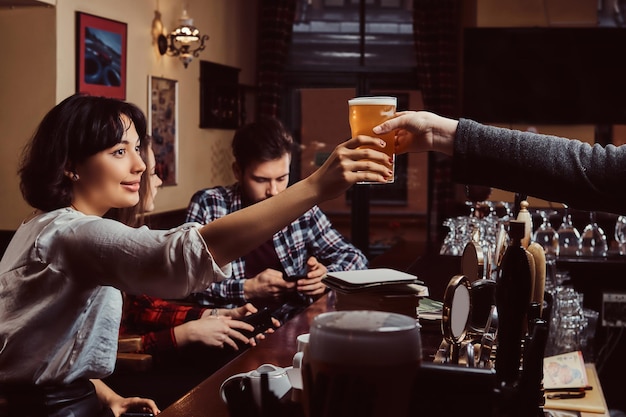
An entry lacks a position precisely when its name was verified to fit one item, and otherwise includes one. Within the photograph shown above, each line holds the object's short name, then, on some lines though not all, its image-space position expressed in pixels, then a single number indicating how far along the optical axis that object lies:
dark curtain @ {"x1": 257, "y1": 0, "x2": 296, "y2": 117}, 8.39
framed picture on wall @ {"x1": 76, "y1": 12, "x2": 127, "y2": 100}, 5.10
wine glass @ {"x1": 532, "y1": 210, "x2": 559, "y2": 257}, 4.05
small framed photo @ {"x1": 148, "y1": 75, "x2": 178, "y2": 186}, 6.16
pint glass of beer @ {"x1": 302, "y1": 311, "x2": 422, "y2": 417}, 0.94
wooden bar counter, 1.64
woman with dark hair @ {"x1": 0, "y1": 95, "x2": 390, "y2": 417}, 1.76
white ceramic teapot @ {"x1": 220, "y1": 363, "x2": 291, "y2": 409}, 1.21
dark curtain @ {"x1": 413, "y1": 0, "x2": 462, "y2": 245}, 8.20
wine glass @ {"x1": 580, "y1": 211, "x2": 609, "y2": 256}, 4.31
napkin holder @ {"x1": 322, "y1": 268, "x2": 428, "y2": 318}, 1.90
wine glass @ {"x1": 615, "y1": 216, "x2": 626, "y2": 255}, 4.39
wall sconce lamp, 6.29
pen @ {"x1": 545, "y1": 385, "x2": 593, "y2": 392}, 2.17
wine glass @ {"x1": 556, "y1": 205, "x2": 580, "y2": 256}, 4.35
